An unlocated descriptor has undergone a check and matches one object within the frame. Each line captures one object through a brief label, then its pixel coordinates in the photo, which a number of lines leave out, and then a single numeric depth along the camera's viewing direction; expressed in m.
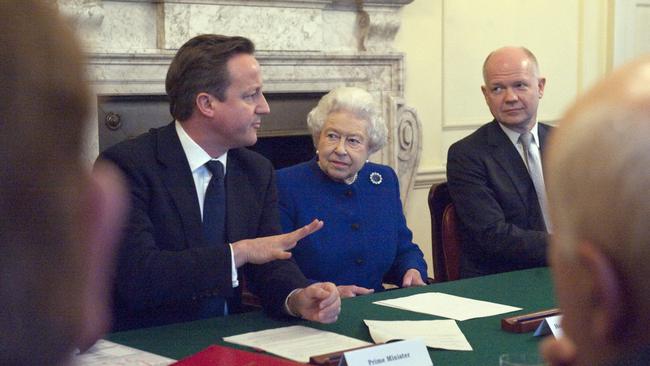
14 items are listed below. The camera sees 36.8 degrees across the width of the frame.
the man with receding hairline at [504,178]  3.79
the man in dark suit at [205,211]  2.65
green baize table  2.20
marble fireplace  4.76
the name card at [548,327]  2.30
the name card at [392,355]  1.93
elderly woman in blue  3.57
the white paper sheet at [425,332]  2.23
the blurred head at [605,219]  0.66
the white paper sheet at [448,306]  2.58
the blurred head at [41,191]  0.47
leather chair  3.93
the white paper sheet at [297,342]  2.15
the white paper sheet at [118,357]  2.05
